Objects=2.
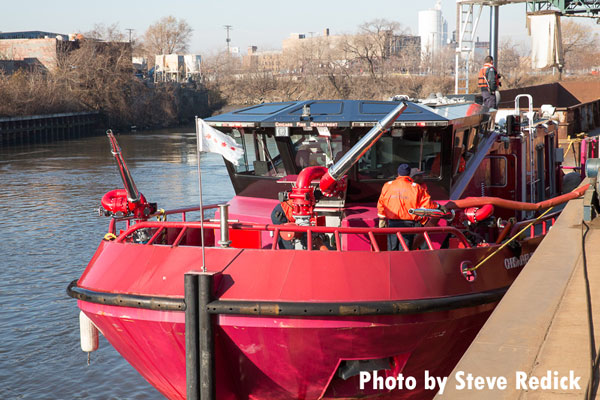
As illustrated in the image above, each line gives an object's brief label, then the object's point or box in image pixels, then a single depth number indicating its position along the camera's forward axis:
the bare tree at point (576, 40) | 96.00
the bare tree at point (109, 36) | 75.56
